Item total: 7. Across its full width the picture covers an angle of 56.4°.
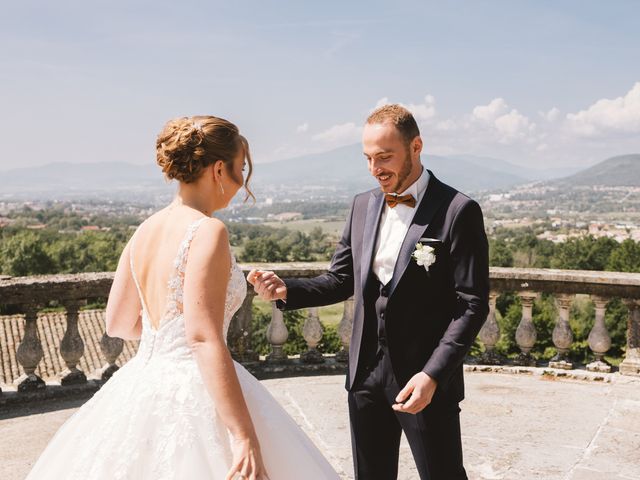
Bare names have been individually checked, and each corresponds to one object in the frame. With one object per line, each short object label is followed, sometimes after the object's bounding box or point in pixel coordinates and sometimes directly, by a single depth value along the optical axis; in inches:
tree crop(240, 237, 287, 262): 1899.6
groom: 94.3
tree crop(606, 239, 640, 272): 1930.4
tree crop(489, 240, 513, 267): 2559.1
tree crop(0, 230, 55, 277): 2817.4
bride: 78.5
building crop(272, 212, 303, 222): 7130.4
